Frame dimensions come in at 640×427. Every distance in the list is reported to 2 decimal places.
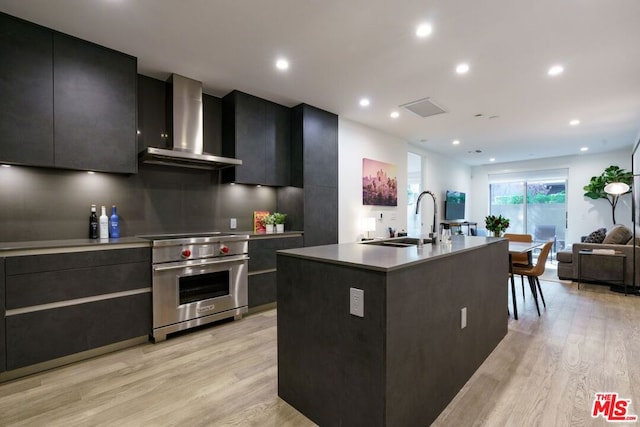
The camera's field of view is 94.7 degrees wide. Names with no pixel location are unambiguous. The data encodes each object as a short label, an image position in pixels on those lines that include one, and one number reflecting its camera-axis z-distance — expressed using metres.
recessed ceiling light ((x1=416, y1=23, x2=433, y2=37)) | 2.38
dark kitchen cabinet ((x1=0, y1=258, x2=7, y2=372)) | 2.05
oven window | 2.96
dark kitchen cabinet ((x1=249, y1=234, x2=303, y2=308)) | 3.51
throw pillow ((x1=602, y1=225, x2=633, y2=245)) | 4.93
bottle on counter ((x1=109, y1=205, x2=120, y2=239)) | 2.96
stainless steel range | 2.76
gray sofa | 4.56
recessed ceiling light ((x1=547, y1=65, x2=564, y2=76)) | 3.03
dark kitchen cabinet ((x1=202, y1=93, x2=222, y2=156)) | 3.75
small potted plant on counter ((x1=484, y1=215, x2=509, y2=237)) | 4.15
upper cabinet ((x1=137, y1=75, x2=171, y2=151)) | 3.23
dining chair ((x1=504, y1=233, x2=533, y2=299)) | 3.82
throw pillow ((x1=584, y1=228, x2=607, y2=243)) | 5.32
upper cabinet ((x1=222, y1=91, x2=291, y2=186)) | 3.69
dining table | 3.39
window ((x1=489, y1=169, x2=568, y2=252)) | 7.95
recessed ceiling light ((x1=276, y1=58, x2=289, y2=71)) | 2.95
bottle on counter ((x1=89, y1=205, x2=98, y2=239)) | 2.88
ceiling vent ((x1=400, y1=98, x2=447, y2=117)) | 4.02
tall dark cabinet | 4.10
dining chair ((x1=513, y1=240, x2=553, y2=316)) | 3.44
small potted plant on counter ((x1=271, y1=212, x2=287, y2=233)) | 4.04
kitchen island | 1.39
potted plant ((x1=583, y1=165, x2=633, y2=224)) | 6.58
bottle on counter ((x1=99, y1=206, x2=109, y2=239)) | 2.87
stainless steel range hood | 3.22
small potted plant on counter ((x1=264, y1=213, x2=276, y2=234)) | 4.00
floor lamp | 4.35
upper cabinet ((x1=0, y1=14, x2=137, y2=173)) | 2.29
